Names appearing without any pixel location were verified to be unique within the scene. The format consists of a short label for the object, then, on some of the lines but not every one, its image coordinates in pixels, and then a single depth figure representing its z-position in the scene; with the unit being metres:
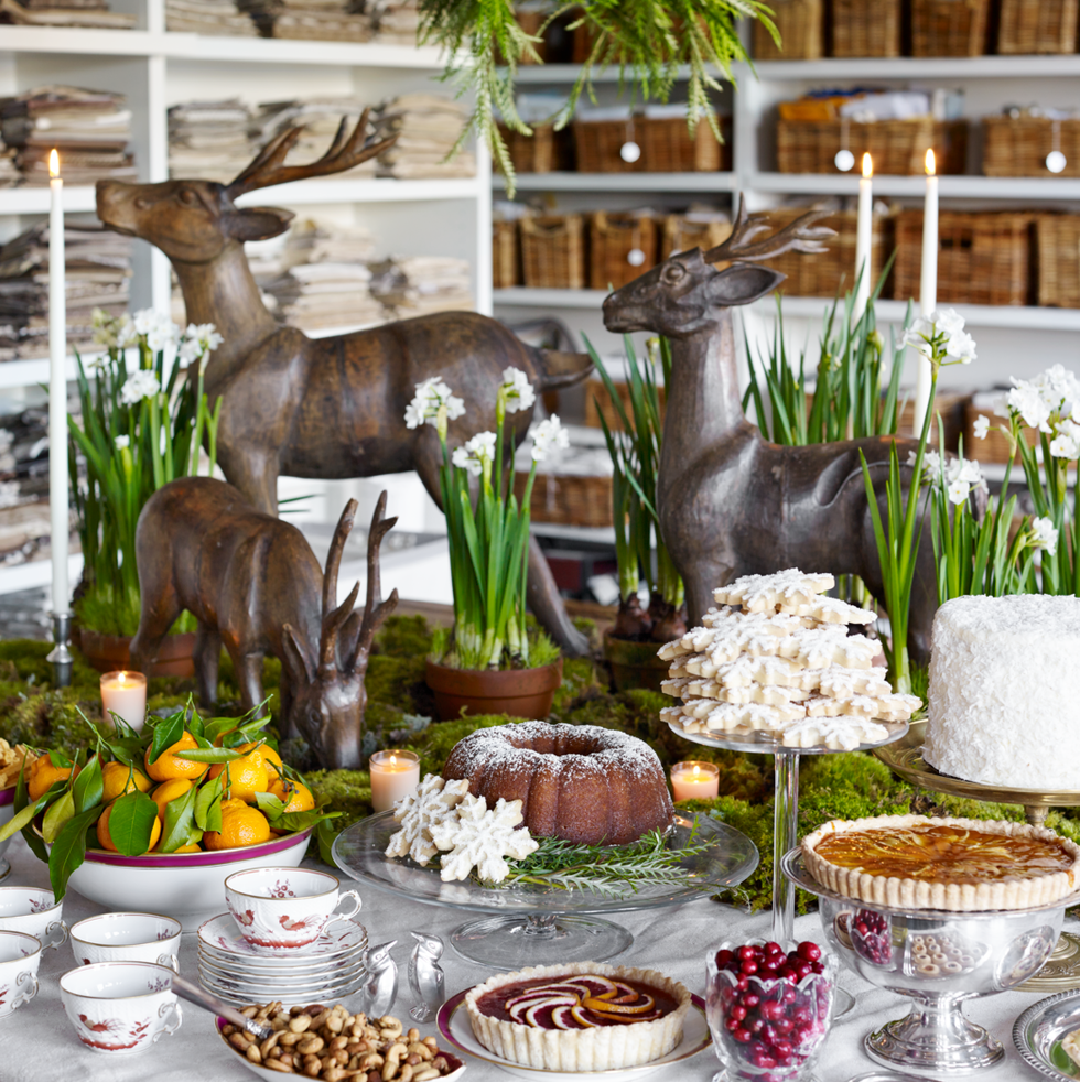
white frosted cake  2.55
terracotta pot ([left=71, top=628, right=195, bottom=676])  3.58
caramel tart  2.41
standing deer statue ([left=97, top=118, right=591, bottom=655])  3.57
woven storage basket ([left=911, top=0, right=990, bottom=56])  5.89
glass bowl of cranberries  2.36
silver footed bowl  2.43
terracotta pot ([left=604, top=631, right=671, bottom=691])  3.47
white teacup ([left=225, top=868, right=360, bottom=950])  2.58
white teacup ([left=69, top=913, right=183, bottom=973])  2.55
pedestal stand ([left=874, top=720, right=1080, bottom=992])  2.56
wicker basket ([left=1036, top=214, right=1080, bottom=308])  5.87
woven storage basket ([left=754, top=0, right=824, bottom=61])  6.22
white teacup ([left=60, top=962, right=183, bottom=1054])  2.48
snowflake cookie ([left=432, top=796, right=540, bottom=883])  2.60
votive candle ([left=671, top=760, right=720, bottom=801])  3.00
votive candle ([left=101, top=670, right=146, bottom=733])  3.25
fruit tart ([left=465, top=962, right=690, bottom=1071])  2.43
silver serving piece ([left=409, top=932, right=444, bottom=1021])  2.57
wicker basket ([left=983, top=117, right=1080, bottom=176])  5.81
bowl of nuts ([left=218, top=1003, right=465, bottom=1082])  2.40
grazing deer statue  3.07
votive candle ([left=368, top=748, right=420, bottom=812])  2.93
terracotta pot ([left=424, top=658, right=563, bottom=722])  3.36
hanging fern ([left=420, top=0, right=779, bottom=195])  3.21
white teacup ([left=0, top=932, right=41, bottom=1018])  2.55
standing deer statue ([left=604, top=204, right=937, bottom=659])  3.18
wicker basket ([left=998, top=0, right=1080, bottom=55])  5.72
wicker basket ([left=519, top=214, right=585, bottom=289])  6.96
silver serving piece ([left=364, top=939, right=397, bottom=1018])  2.54
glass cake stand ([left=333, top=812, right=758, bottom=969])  2.56
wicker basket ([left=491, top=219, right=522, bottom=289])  7.20
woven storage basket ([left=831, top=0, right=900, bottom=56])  6.08
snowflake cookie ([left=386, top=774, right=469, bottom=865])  2.63
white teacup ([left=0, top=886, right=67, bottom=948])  2.62
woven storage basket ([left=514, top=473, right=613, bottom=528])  6.77
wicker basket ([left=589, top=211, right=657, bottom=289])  6.72
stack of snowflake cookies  2.52
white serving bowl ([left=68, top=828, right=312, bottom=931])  2.70
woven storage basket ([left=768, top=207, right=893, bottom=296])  6.26
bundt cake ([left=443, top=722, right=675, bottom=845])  2.70
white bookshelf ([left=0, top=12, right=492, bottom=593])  4.40
